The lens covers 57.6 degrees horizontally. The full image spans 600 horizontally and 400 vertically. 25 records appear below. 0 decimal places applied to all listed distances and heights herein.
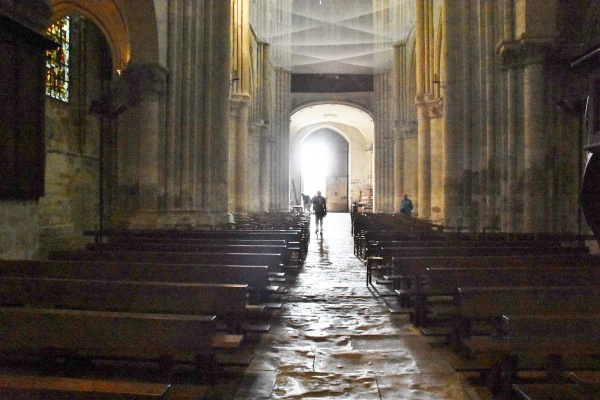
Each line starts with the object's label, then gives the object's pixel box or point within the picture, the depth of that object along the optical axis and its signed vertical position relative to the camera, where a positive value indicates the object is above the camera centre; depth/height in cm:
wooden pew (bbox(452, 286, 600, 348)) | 436 -75
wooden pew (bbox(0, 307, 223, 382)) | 316 -72
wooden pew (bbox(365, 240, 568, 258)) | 855 -58
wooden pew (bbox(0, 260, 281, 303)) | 552 -64
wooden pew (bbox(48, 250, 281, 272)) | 661 -59
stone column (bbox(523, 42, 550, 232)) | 1173 +139
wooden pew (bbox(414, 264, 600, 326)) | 536 -70
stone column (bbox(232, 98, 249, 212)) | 2475 +237
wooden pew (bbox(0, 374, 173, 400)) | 252 -87
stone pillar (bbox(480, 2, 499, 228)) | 1324 +188
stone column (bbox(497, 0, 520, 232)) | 1220 +203
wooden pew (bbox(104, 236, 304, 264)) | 902 -54
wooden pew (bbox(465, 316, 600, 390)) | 335 -79
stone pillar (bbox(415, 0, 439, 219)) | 2211 +460
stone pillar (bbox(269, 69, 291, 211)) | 3569 +438
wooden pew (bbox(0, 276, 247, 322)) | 426 -69
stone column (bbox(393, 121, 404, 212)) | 3078 +251
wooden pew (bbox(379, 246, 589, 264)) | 764 -63
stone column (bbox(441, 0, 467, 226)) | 1486 +270
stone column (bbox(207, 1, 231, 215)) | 1570 +293
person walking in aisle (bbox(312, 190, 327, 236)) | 2378 +6
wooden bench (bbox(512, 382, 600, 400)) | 293 -101
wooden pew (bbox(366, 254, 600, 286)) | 626 -65
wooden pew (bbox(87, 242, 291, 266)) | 791 -57
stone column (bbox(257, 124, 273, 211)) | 3212 +255
